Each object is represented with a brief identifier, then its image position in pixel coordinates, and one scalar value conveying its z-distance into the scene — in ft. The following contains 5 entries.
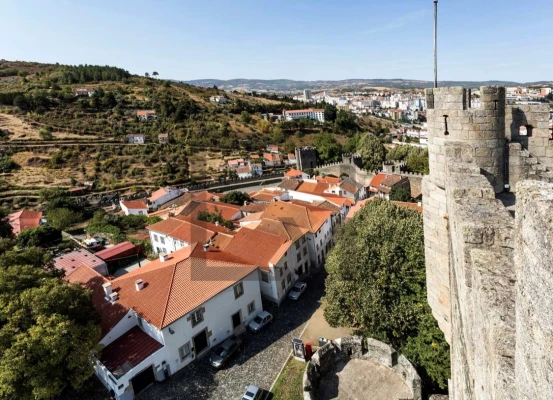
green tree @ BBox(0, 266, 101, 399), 43.88
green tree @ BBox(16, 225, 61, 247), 114.73
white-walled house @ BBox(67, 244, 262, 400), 55.36
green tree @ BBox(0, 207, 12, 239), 112.20
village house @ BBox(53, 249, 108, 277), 92.32
